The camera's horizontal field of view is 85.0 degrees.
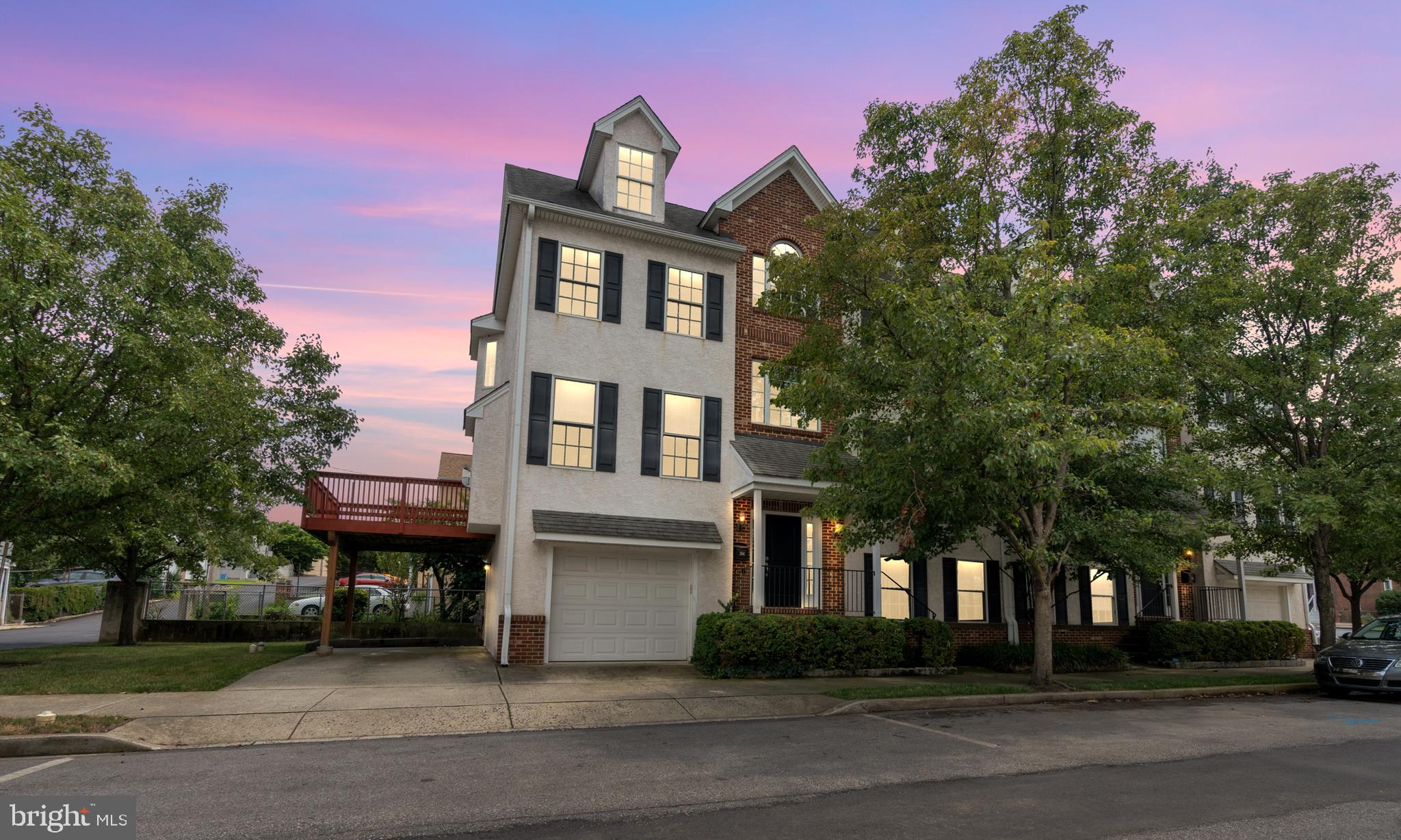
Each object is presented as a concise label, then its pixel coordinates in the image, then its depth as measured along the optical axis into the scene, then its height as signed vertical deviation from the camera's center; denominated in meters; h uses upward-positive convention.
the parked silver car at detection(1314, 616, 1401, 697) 13.63 -1.66
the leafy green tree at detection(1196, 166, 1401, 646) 15.71 +4.42
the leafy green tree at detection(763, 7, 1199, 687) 12.00 +3.91
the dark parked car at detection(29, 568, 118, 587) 40.77 -1.92
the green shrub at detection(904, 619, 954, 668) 15.80 -1.71
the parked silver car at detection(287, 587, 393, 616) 27.67 -2.10
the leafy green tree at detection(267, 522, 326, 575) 48.44 -0.01
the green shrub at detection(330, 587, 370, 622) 25.48 -1.99
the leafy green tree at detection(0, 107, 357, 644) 12.09 +3.00
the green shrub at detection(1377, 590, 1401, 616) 43.47 -1.72
